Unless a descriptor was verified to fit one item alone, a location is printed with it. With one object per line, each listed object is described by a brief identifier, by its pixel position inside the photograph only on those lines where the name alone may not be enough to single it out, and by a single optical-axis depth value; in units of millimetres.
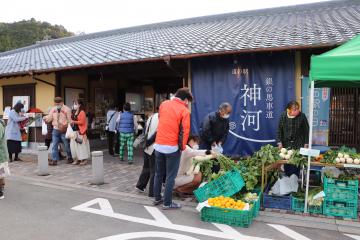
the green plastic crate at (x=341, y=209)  4910
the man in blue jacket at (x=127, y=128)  9273
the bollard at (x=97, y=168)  6957
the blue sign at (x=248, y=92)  7777
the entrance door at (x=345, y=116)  7492
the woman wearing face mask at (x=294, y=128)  6258
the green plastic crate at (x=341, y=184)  4902
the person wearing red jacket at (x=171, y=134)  4977
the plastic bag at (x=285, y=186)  5398
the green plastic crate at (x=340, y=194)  4895
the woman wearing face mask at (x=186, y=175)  5809
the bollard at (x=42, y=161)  7977
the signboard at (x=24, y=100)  12359
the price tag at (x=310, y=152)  4934
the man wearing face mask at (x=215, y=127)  6191
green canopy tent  4516
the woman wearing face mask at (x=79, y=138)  9086
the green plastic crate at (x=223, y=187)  5078
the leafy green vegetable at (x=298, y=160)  5191
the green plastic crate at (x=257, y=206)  4907
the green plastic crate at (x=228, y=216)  4559
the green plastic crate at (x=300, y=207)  5129
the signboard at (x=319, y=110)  7544
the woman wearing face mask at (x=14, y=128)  9516
